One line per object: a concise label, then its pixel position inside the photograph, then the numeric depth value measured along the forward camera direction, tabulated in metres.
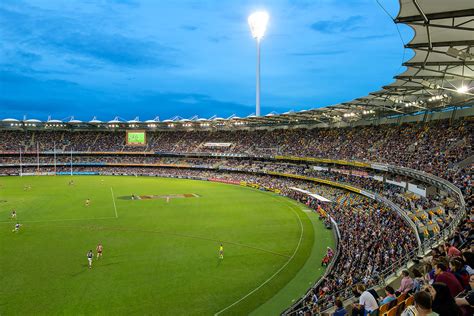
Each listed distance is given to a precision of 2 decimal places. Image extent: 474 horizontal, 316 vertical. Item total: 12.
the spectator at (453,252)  10.16
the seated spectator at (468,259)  8.12
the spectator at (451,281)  6.71
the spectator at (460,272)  7.21
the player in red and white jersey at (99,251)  26.15
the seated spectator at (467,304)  5.60
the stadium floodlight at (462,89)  24.71
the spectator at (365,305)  8.28
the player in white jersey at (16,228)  32.54
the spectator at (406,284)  9.12
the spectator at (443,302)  5.32
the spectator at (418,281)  8.22
